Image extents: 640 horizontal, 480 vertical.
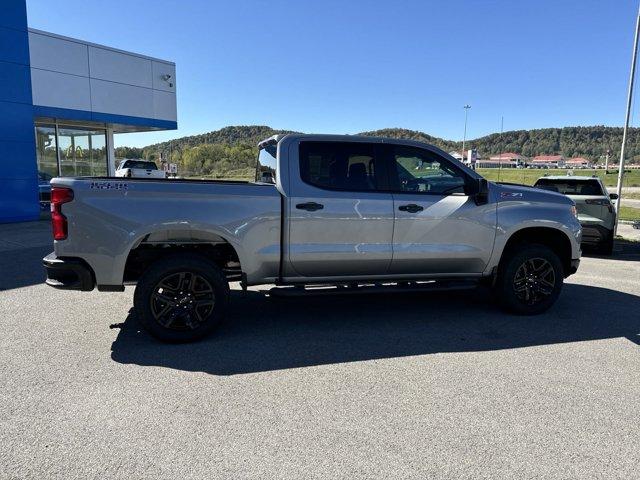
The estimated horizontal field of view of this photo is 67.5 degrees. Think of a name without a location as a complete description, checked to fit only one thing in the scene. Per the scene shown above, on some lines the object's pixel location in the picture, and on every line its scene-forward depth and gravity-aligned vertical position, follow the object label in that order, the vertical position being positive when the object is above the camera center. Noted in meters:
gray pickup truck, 4.32 -0.56
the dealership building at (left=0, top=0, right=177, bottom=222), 13.66 +2.28
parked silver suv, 9.77 -0.75
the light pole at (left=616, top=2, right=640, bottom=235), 11.73 +2.03
